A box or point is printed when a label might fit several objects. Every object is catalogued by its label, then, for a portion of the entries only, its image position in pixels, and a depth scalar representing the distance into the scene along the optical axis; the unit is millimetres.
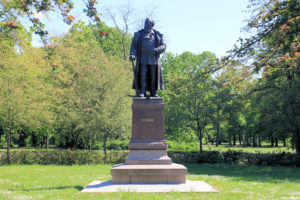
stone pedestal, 8641
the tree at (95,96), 21047
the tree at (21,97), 20734
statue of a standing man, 10406
